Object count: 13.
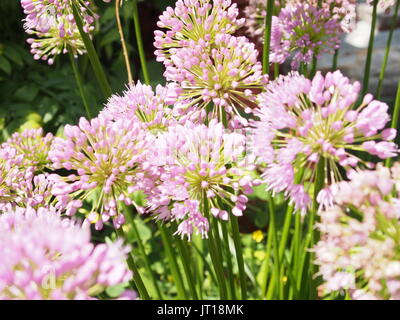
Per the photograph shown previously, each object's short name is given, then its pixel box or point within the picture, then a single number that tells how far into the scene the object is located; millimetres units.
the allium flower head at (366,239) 300
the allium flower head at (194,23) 397
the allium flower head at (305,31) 481
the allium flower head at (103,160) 357
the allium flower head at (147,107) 392
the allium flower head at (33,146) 486
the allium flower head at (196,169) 357
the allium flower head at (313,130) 334
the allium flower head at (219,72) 382
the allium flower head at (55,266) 291
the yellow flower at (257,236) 768
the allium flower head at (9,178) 401
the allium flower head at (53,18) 410
